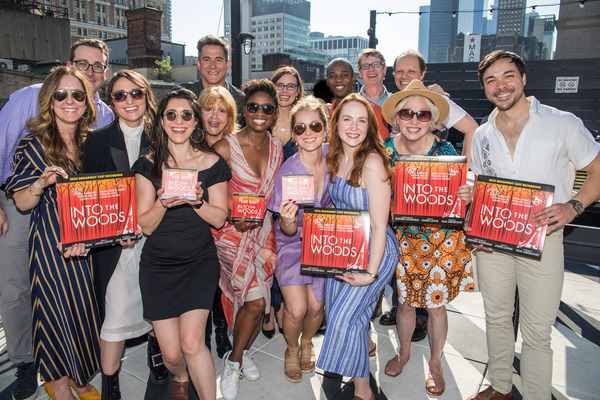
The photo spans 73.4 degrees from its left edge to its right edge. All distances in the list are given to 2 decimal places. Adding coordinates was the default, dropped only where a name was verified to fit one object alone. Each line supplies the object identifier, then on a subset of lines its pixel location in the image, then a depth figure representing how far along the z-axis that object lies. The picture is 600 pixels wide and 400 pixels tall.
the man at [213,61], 4.54
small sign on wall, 11.60
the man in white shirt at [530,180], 2.51
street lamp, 7.72
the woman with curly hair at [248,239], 3.13
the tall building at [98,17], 83.81
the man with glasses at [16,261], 2.97
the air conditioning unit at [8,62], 21.30
